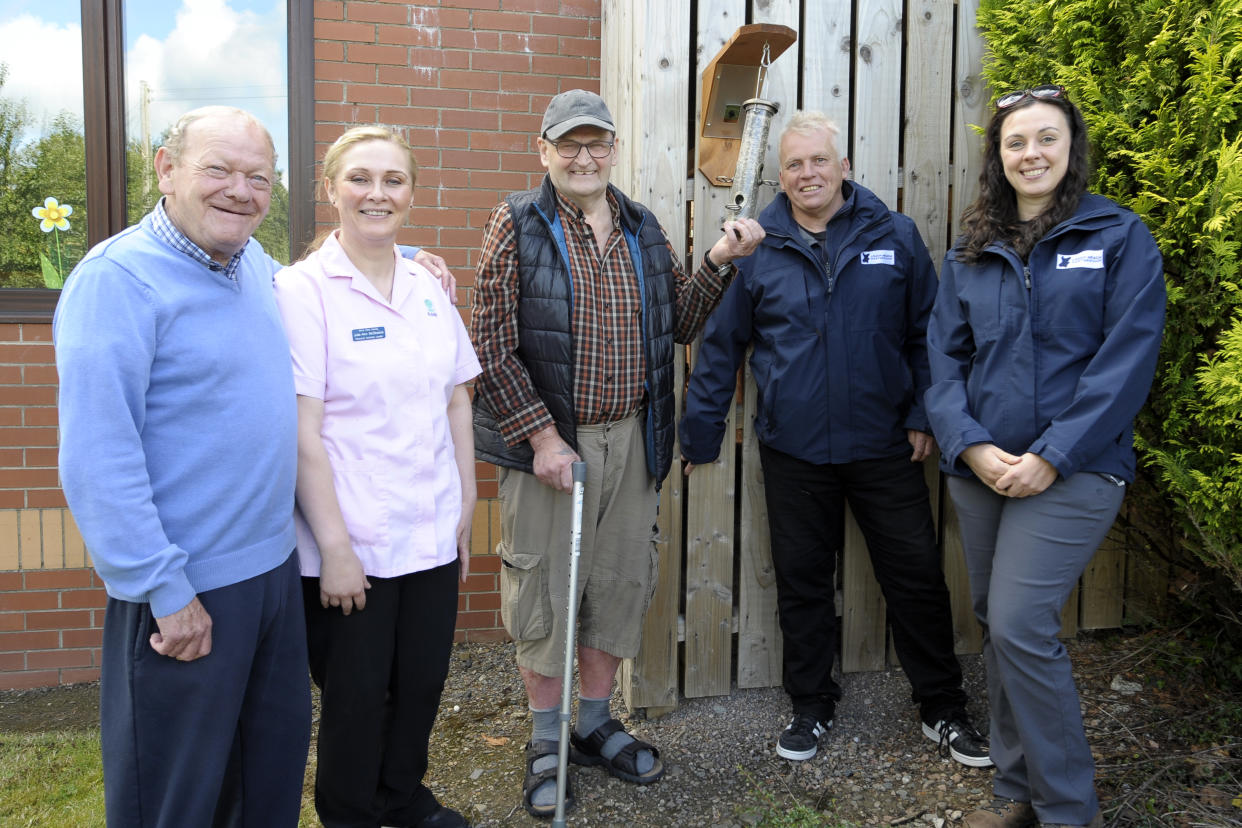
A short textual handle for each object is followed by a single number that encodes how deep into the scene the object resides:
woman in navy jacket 2.57
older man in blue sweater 1.82
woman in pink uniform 2.35
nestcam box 3.26
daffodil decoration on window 4.18
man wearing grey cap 2.96
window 4.13
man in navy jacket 3.25
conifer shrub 2.68
